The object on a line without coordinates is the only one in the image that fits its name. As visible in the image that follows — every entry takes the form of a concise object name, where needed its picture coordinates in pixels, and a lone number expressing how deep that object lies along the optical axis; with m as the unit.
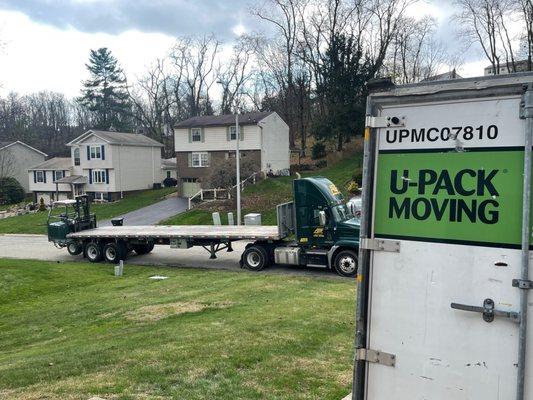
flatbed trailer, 18.83
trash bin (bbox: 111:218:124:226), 25.12
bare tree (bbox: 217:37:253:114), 72.00
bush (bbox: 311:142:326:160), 50.62
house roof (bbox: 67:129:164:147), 51.12
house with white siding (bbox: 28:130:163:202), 51.00
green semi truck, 16.88
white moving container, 3.68
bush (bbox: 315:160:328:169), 48.38
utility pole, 29.81
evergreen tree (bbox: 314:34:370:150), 46.47
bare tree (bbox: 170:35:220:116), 73.88
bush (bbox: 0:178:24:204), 58.16
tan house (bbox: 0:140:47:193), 63.94
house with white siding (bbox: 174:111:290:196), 47.03
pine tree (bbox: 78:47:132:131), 78.44
